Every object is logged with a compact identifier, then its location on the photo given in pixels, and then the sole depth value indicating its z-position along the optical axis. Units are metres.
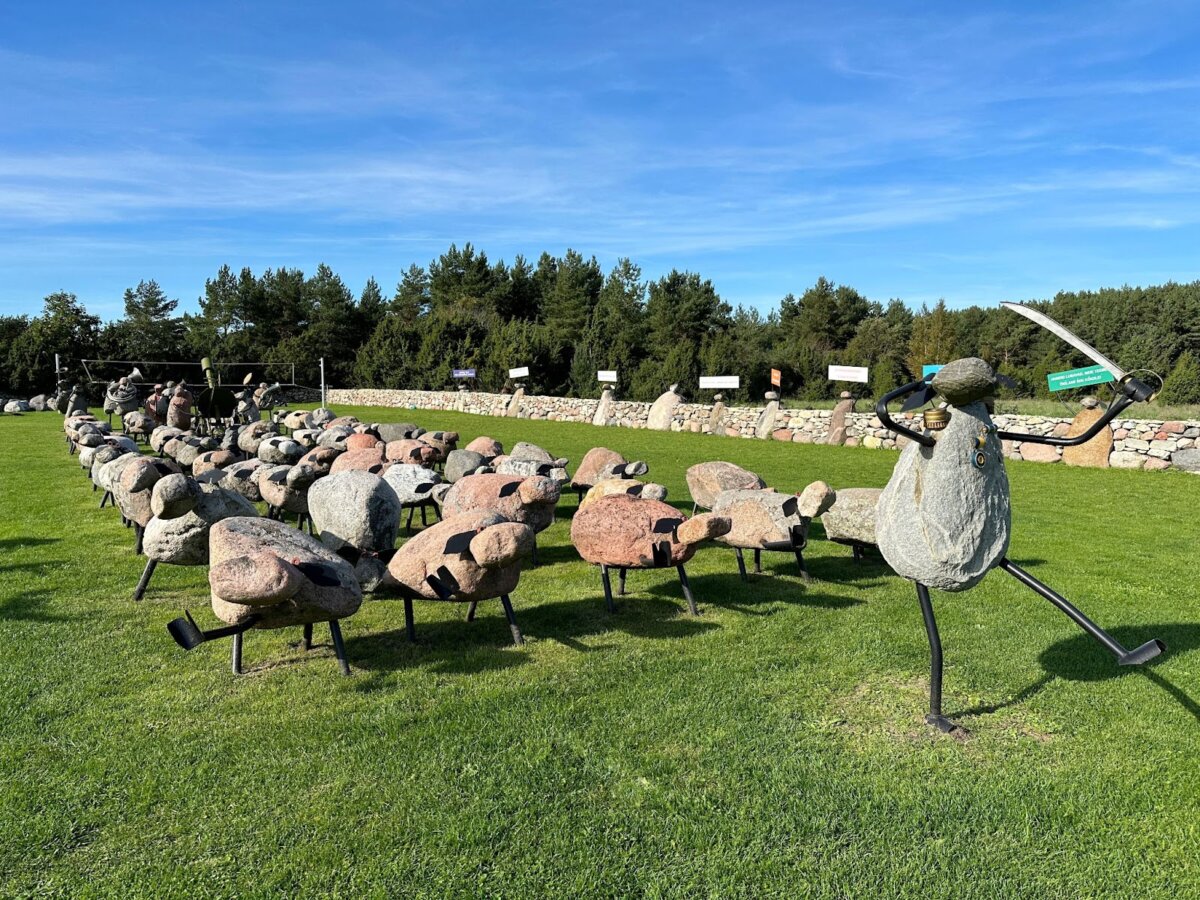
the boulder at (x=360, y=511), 5.75
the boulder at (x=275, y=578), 3.67
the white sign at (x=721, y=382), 25.67
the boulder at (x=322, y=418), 15.81
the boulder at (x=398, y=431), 13.83
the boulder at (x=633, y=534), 5.25
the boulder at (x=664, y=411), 23.53
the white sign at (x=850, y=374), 21.34
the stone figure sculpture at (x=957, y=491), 3.49
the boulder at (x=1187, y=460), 14.02
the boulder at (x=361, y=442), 9.56
